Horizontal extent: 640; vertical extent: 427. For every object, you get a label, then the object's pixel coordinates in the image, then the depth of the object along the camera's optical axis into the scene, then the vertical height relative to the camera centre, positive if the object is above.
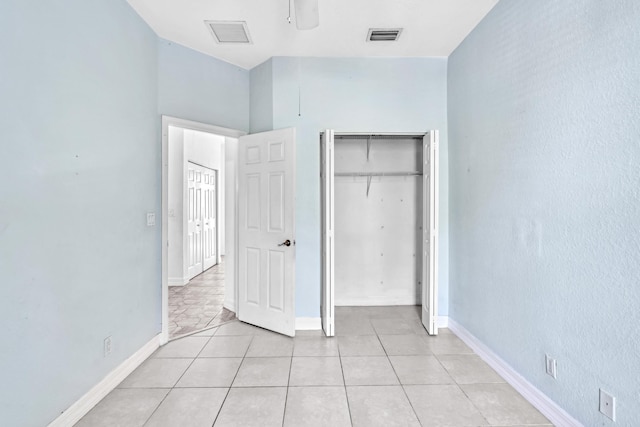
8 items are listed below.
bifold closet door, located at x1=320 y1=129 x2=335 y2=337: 3.14 -0.21
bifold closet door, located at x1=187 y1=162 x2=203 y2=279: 5.48 -0.18
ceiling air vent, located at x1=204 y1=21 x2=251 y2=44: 2.76 +1.63
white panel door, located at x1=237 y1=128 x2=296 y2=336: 3.16 -0.21
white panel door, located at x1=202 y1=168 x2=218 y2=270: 6.15 -0.16
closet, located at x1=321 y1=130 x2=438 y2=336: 4.03 -0.15
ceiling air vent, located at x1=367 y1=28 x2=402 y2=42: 2.86 +1.63
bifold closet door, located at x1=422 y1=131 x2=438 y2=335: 3.13 -0.20
